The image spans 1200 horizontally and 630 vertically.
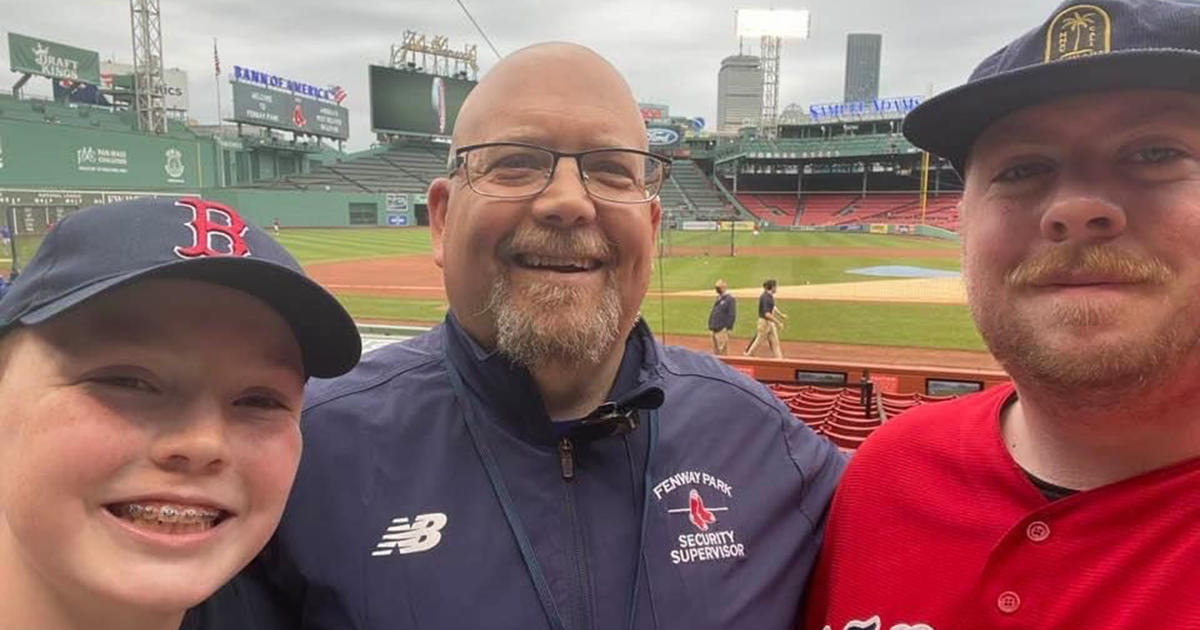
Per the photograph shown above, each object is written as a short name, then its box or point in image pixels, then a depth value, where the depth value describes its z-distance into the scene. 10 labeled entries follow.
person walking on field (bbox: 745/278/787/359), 13.06
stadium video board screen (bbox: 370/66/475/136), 58.97
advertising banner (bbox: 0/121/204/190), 28.08
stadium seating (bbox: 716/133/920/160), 55.22
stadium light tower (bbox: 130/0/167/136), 19.86
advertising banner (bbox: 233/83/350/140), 56.91
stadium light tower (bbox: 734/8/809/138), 55.16
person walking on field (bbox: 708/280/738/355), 13.27
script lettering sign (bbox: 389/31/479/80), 62.38
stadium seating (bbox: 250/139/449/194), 52.56
